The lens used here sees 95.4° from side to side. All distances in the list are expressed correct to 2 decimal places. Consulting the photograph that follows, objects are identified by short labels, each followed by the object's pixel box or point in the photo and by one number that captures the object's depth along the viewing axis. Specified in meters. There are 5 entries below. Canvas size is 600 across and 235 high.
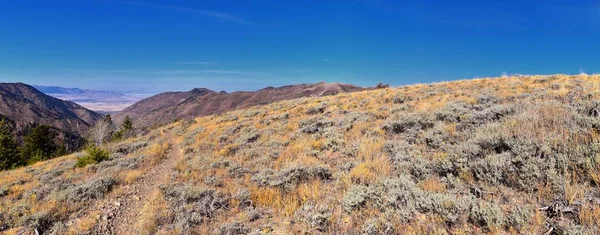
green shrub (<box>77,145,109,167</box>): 13.09
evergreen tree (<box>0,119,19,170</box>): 36.06
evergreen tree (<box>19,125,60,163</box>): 43.25
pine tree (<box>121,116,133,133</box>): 59.55
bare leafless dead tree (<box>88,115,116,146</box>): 45.78
